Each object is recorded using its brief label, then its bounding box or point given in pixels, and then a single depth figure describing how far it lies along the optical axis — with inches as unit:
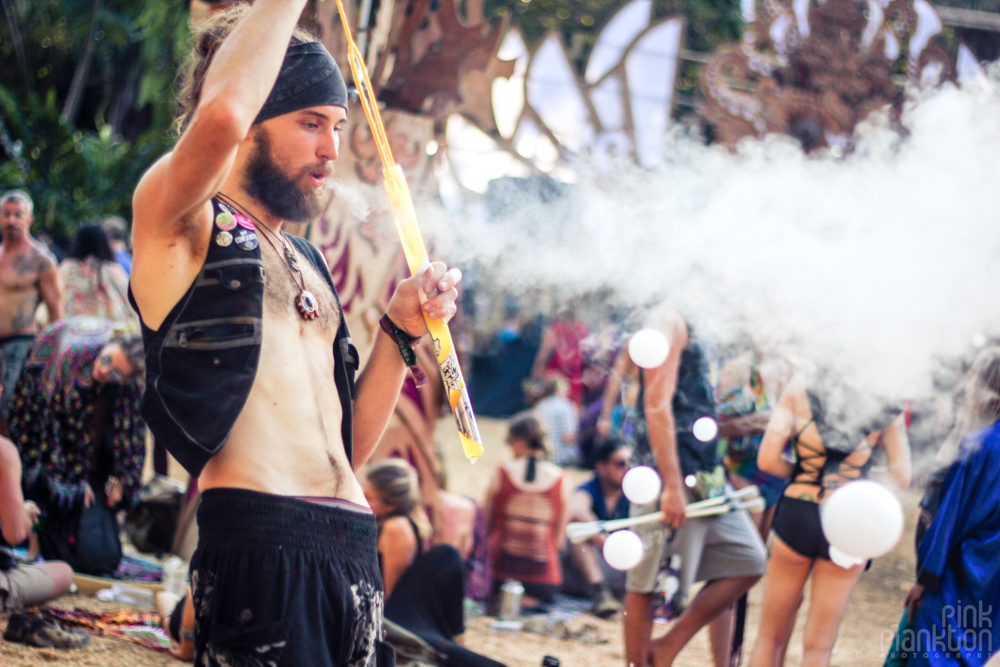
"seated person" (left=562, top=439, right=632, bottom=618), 240.4
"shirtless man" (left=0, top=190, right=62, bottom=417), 225.9
